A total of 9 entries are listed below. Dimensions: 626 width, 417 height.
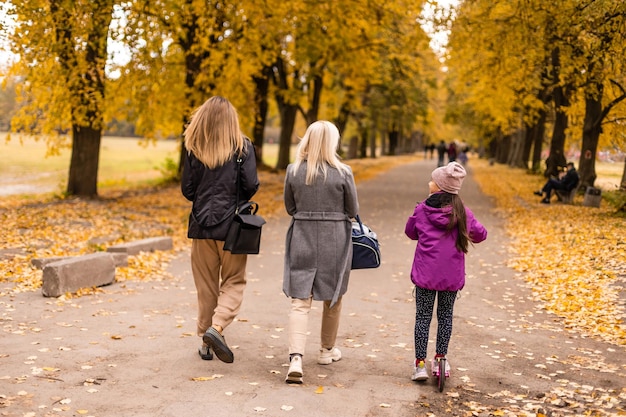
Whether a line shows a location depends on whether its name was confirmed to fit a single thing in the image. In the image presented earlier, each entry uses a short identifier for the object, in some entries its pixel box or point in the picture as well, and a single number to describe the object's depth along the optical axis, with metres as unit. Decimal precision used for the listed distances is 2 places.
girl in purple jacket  5.71
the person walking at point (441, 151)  39.12
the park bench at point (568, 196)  21.97
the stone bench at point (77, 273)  8.64
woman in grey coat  5.70
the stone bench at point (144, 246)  11.29
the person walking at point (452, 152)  37.52
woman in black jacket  5.99
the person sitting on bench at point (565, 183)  21.95
